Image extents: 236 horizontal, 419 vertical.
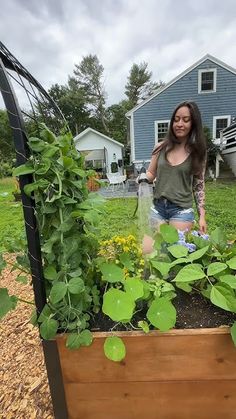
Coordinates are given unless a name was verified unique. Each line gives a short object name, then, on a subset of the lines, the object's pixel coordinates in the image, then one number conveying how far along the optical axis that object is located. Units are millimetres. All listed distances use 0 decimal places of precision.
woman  1898
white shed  16375
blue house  12055
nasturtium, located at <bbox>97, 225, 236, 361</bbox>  874
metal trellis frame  776
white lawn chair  10880
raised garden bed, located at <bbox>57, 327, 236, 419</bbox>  909
